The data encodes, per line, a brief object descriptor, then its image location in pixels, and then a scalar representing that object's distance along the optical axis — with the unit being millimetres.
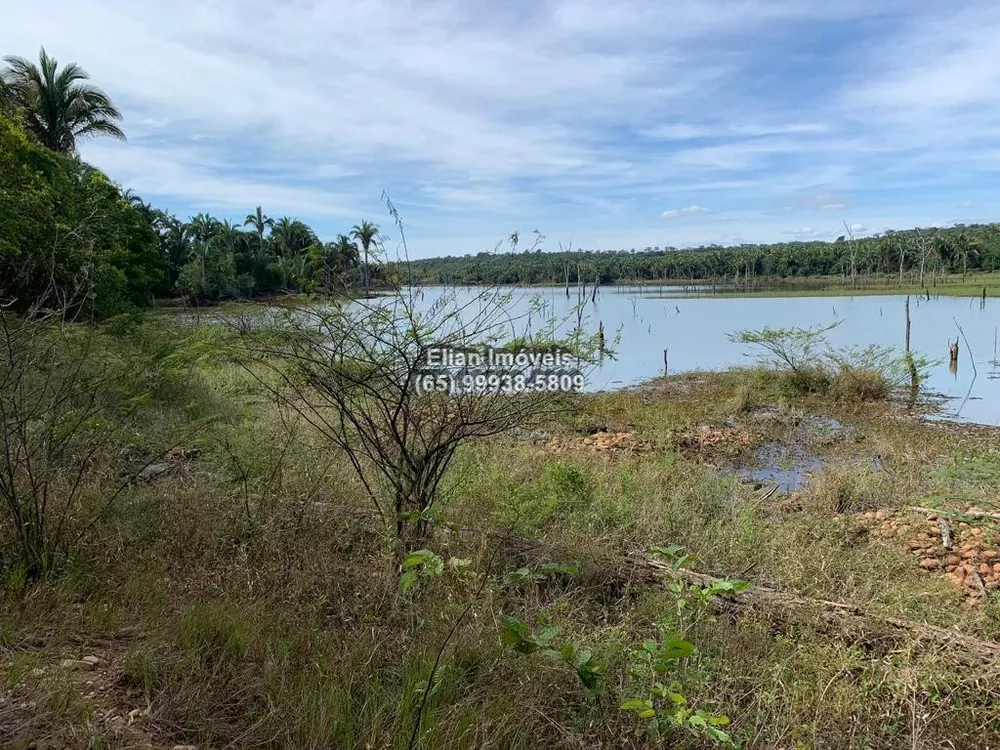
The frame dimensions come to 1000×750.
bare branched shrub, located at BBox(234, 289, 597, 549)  2943
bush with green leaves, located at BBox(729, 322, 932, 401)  11586
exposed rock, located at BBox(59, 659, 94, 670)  1971
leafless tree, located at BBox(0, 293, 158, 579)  2734
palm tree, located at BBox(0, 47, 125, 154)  18062
